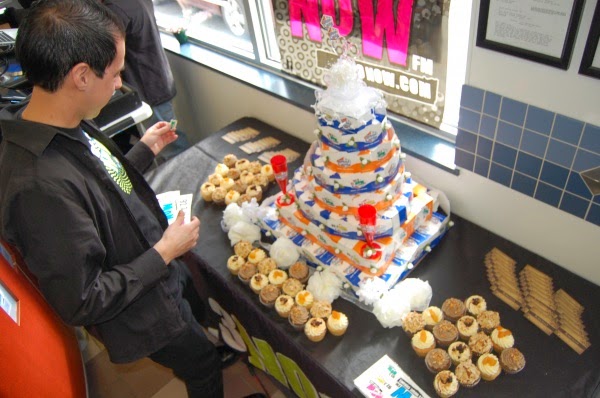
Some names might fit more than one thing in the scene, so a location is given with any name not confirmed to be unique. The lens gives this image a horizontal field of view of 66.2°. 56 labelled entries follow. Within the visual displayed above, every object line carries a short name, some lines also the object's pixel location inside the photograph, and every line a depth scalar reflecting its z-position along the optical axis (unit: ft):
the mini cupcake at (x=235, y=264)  5.50
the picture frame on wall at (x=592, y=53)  3.60
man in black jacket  3.48
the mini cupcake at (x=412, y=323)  4.55
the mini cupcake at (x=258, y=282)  5.27
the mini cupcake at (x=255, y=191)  6.43
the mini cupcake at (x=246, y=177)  6.64
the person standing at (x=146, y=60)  7.64
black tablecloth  4.16
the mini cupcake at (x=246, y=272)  5.41
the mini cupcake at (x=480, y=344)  4.32
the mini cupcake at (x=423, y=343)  4.40
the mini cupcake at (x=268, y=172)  6.69
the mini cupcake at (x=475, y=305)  4.62
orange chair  5.00
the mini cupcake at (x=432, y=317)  4.62
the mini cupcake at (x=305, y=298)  4.98
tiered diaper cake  4.47
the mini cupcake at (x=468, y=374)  4.15
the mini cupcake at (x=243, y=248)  5.65
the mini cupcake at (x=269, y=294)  5.12
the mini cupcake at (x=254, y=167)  6.84
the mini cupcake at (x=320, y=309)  4.84
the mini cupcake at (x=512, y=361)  4.17
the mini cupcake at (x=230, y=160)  7.12
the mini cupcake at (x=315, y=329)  4.69
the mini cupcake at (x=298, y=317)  4.83
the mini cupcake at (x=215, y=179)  6.73
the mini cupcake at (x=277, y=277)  5.28
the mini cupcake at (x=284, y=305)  4.97
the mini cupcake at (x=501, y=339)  4.33
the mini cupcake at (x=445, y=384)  4.09
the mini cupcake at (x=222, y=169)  6.91
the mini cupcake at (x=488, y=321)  4.49
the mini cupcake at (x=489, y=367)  4.15
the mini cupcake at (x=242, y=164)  6.93
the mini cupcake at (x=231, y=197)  6.38
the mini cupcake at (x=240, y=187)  6.60
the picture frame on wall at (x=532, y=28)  3.75
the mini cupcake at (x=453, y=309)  4.62
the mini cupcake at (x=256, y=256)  5.53
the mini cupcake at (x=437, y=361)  4.28
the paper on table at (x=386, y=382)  4.18
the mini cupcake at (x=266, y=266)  5.41
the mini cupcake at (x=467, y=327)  4.48
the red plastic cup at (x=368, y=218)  4.57
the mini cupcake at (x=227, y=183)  6.61
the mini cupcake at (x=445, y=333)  4.45
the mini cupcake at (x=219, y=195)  6.47
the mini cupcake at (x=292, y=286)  5.14
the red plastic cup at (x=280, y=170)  5.49
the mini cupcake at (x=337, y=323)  4.69
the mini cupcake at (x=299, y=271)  5.29
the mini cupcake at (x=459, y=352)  4.31
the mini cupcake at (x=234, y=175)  6.88
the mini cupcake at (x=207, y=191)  6.55
